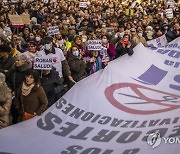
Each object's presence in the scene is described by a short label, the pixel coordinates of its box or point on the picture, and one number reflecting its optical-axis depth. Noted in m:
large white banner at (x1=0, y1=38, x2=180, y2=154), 4.70
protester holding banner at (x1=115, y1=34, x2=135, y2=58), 9.37
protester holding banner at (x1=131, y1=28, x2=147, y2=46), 10.48
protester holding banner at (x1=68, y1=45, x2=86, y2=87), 7.79
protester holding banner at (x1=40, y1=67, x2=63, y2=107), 6.66
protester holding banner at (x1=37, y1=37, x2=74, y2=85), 7.33
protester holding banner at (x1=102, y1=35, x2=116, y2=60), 9.40
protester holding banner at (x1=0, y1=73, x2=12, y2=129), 5.64
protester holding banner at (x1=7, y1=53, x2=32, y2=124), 6.44
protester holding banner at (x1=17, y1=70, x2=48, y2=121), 5.88
